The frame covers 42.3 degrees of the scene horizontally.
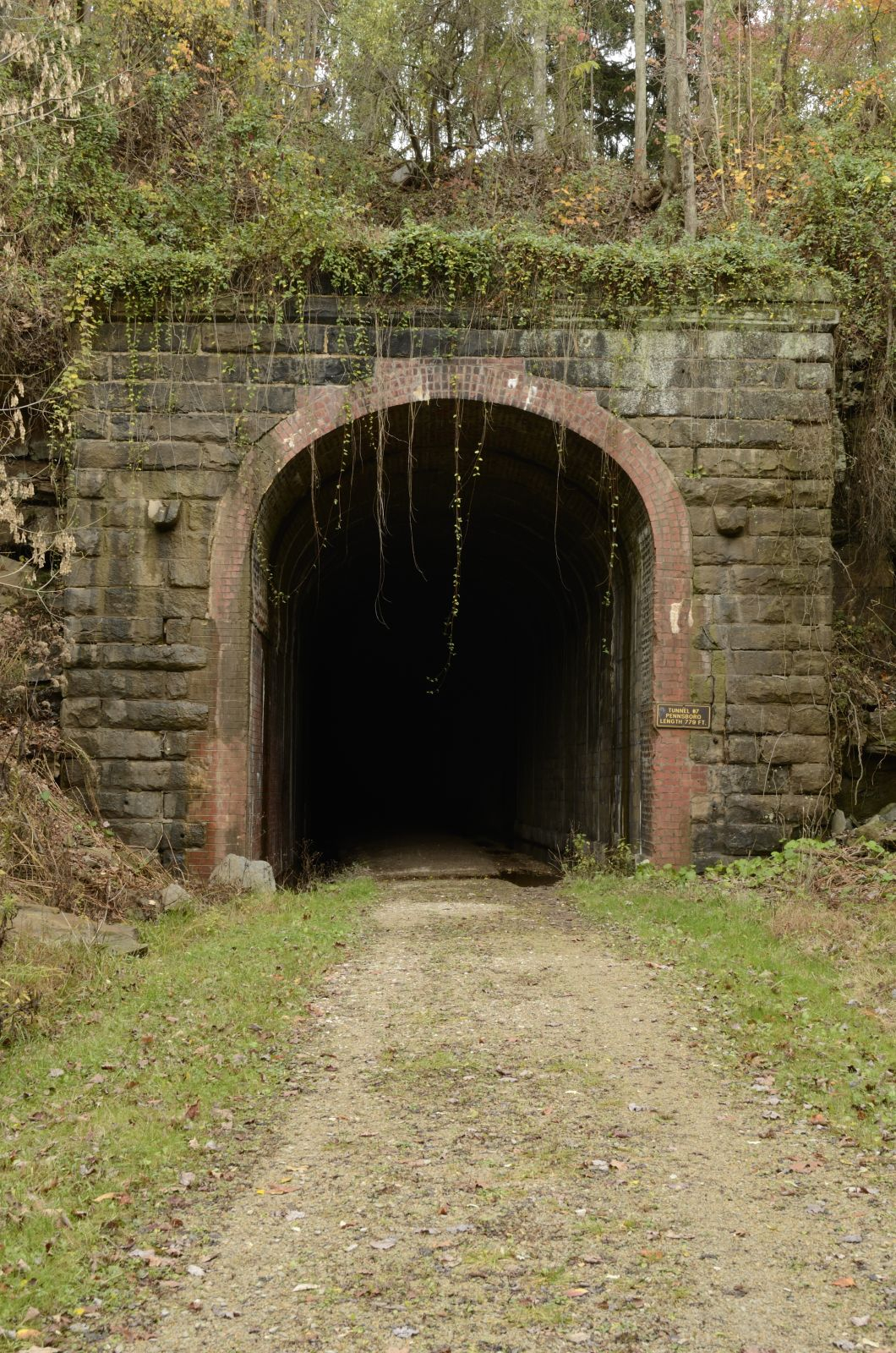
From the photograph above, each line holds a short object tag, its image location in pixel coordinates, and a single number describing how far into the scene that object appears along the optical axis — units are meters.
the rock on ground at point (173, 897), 9.75
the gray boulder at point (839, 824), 11.29
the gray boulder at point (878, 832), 10.78
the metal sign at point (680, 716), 11.10
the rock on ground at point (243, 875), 10.65
